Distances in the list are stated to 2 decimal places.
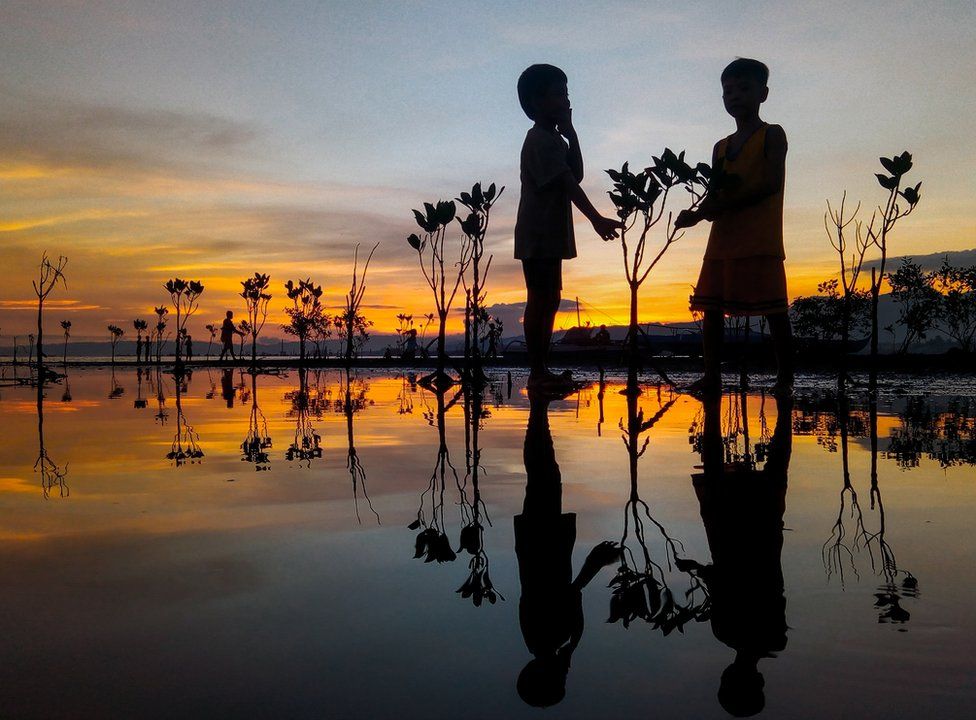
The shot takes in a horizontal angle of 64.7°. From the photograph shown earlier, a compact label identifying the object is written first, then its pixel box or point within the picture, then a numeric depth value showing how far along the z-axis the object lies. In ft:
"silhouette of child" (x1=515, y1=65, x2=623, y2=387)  20.03
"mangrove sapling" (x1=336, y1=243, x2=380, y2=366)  50.30
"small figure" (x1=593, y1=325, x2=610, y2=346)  72.22
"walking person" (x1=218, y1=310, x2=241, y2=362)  102.29
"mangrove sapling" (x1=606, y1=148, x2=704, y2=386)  24.45
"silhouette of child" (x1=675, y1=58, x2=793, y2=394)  20.22
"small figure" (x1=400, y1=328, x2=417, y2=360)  89.19
